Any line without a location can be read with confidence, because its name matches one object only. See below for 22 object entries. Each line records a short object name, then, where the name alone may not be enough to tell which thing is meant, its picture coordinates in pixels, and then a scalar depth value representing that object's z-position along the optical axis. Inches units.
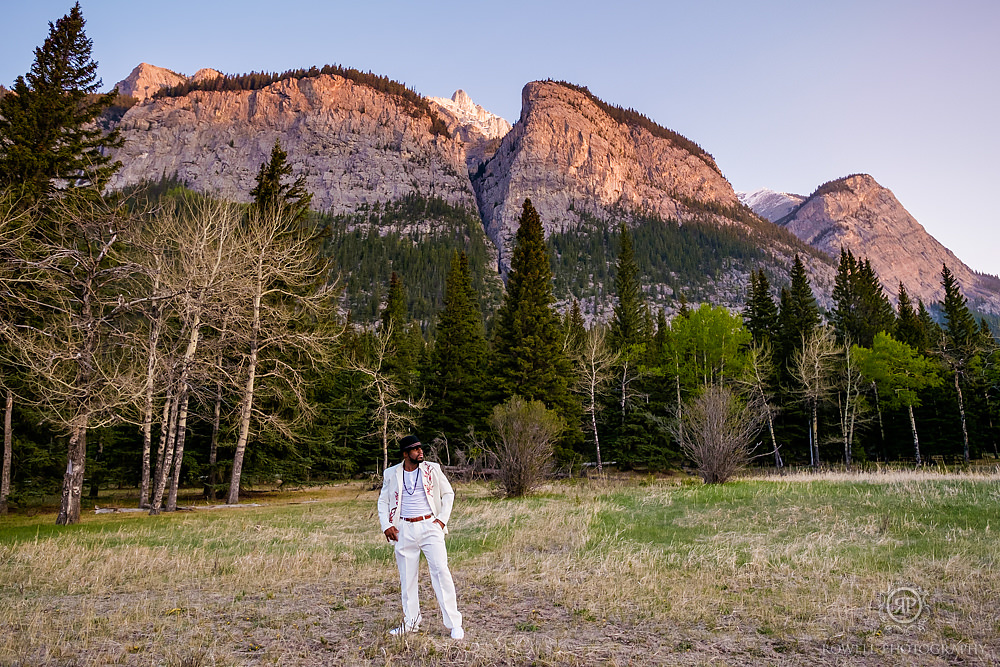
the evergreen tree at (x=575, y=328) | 1910.3
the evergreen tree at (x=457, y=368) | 1413.6
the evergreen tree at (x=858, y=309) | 1850.4
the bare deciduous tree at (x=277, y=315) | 745.6
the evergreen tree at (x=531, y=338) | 1312.7
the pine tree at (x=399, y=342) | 1566.2
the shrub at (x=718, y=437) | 797.9
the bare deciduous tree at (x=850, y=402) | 1333.7
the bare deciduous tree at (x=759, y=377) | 1336.1
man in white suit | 208.5
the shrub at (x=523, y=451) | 751.7
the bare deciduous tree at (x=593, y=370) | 1348.4
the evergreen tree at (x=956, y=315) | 1754.4
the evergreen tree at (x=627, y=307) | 1720.0
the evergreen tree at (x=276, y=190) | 948.0
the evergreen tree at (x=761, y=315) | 1715.1
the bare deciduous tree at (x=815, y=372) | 1315.2
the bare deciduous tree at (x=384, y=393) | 1143.0
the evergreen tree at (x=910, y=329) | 1706.4
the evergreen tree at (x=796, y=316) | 1644.9
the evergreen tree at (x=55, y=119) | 643.5
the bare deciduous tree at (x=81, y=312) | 484.4
